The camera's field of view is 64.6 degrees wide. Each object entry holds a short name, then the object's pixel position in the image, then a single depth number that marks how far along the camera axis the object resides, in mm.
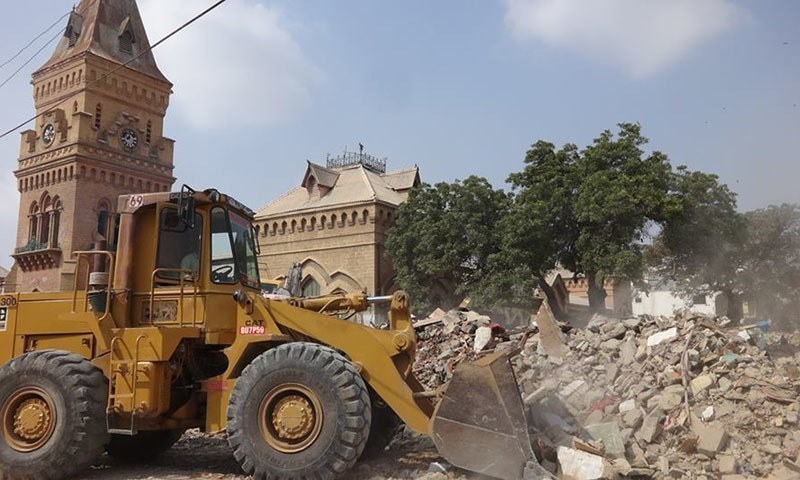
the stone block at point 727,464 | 6044
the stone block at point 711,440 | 6277
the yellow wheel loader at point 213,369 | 5728
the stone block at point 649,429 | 6680
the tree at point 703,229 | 24609
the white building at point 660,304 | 46938
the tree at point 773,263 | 29172
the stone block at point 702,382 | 7660
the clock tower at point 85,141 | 33625
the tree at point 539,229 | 25031
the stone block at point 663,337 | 9141
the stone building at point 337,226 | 30141
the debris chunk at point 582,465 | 5438
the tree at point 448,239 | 27109
